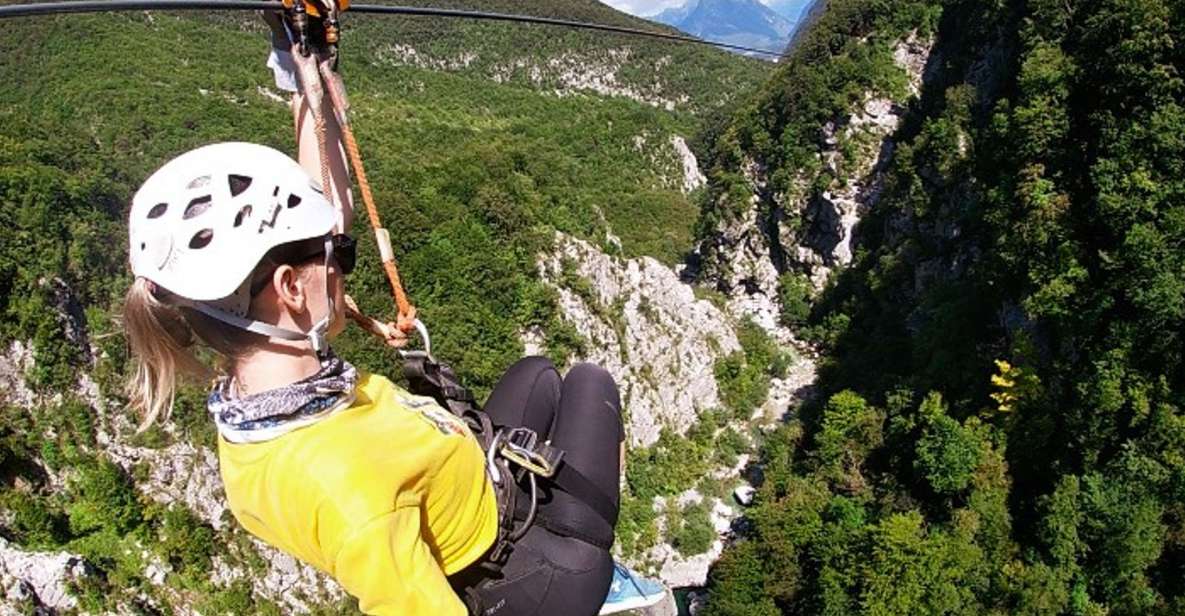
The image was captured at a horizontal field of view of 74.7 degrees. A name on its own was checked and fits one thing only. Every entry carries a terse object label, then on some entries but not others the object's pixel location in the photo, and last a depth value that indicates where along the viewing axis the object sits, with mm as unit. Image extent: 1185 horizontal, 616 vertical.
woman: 1812
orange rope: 2262
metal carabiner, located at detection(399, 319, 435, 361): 2762
